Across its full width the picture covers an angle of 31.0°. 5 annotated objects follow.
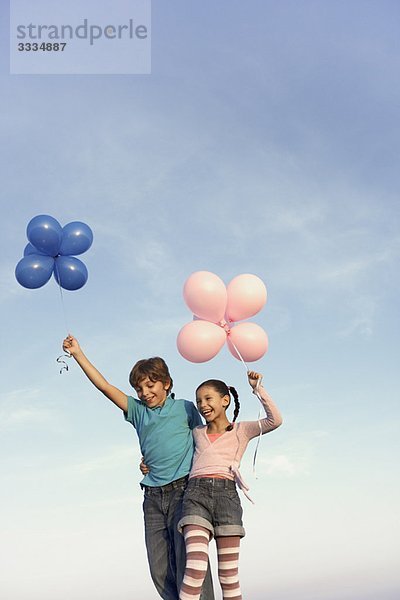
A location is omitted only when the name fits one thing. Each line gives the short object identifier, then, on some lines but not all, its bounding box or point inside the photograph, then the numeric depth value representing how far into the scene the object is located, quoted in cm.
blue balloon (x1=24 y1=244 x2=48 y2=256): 629
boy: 518
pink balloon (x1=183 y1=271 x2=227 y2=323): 563
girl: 485
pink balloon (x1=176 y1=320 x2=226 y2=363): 557
